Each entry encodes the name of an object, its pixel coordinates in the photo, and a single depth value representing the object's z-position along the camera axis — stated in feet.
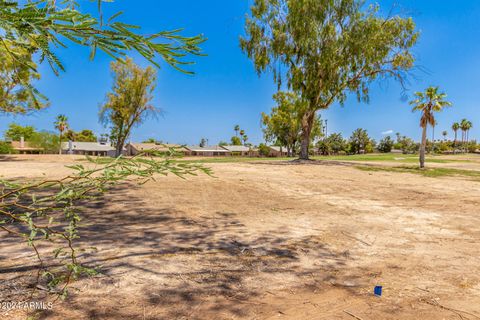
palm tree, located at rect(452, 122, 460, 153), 406.21
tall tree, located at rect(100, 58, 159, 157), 116.88
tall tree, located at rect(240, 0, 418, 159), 78.38
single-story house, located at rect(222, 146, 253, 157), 353.53
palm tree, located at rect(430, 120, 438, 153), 85.10
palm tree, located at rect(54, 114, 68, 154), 284.20
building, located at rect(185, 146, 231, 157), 344.10
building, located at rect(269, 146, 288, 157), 328.08
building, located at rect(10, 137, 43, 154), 226.13
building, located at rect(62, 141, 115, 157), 272.56
